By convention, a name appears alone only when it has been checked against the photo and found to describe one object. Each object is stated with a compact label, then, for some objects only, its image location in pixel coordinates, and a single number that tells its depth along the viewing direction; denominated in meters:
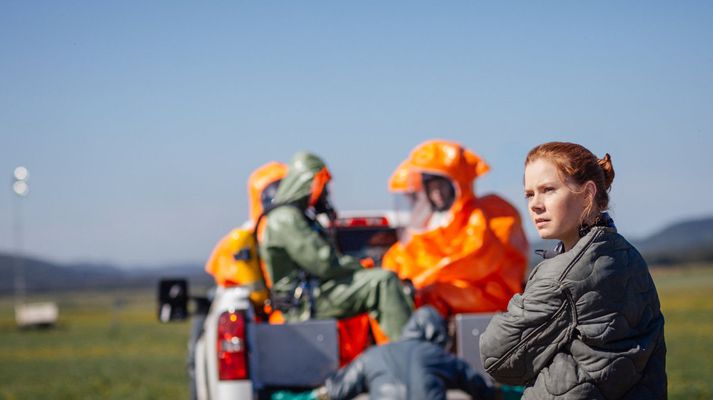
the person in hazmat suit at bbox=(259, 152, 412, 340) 6.79
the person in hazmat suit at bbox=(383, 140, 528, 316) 7.43
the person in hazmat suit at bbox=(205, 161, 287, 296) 7.29
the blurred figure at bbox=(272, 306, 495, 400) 5.84
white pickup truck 6.21
